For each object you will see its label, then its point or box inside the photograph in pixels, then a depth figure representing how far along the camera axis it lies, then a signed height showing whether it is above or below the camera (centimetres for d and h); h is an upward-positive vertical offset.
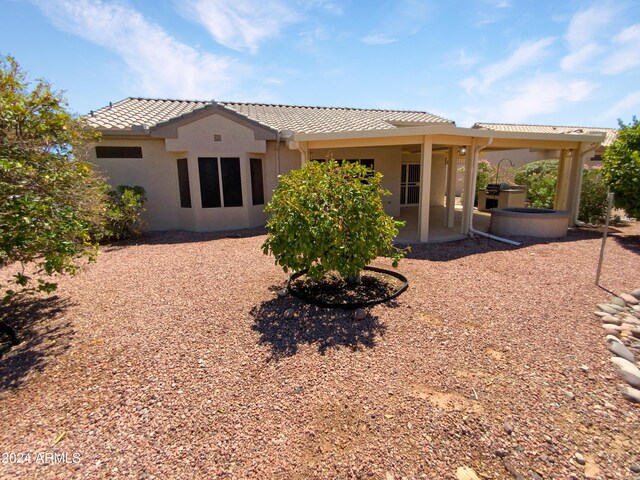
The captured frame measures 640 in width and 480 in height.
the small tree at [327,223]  438 -53
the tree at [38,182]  339 +6
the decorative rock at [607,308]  449 -179
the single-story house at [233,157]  874 +88
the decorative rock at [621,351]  344 -184
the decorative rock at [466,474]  213 -192
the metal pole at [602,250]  518 -116
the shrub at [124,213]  894 -74
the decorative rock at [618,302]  476 -179
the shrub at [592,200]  1112 -68
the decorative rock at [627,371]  303 -185
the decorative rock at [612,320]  420 -181
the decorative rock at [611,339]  377 -184
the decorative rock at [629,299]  486 -179
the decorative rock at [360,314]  427 -172
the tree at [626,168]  847 +31
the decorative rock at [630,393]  281 -187
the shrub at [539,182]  1320 -5
